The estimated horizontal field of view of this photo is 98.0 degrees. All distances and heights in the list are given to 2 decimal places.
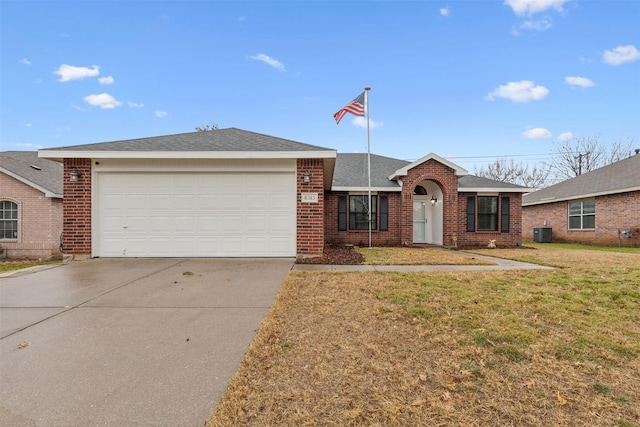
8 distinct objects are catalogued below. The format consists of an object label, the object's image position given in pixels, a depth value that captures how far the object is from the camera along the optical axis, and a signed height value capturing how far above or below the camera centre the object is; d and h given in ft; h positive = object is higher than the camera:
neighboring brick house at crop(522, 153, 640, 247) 46.39 +2.16
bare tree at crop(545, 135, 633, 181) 90.79 +21.70
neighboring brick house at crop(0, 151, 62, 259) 41.24 -0.12
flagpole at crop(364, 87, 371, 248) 36.88 +15.78
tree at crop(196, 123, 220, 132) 104.07 +34.00
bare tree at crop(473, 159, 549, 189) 104.53 +17.25
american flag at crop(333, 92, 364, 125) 35.60 +13.87
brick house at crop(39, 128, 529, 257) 24.77 +1.68
